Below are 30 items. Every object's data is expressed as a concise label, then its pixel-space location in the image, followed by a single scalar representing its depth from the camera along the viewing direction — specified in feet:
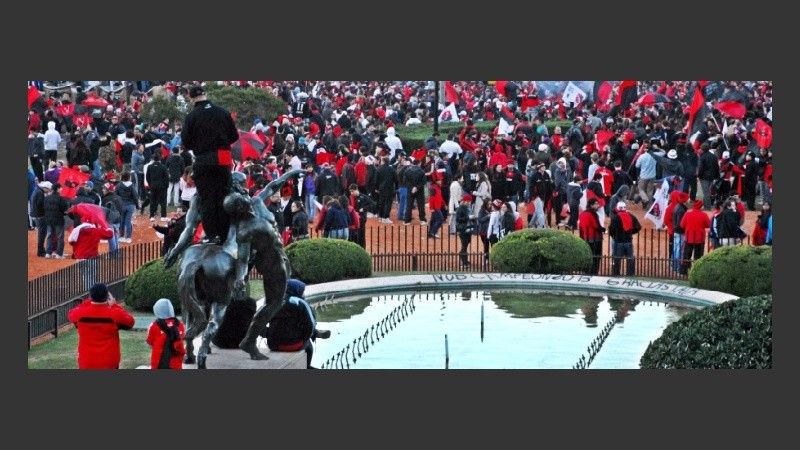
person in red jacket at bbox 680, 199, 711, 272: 95.81
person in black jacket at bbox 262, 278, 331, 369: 67.10
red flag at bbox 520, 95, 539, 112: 155.55
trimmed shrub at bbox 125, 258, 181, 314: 81.92
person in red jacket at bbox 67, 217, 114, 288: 88.79
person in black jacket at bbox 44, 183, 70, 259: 96.94
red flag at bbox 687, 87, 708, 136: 127.24
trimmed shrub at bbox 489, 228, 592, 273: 93.15
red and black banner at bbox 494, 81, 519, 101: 165.89
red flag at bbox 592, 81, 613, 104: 155.84
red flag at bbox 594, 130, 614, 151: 128.77
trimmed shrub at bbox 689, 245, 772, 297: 86.07
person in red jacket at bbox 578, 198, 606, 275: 97.09
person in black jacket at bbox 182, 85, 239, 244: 64.80
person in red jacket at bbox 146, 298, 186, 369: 62.49
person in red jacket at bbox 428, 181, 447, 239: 111.34
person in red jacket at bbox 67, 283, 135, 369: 65.16
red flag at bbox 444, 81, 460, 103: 154.89
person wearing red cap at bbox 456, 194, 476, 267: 100.27
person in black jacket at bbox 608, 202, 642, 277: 96.12
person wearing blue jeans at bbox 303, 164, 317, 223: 115.55
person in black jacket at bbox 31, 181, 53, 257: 99.09
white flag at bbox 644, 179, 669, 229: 114.01
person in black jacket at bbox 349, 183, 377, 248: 103.09
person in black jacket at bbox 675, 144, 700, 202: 120.37
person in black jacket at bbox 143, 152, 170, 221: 112.47
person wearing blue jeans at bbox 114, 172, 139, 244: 105.70
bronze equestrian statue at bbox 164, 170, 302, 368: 64.18
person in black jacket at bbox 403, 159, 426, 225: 115.34
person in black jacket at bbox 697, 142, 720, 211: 119.14
